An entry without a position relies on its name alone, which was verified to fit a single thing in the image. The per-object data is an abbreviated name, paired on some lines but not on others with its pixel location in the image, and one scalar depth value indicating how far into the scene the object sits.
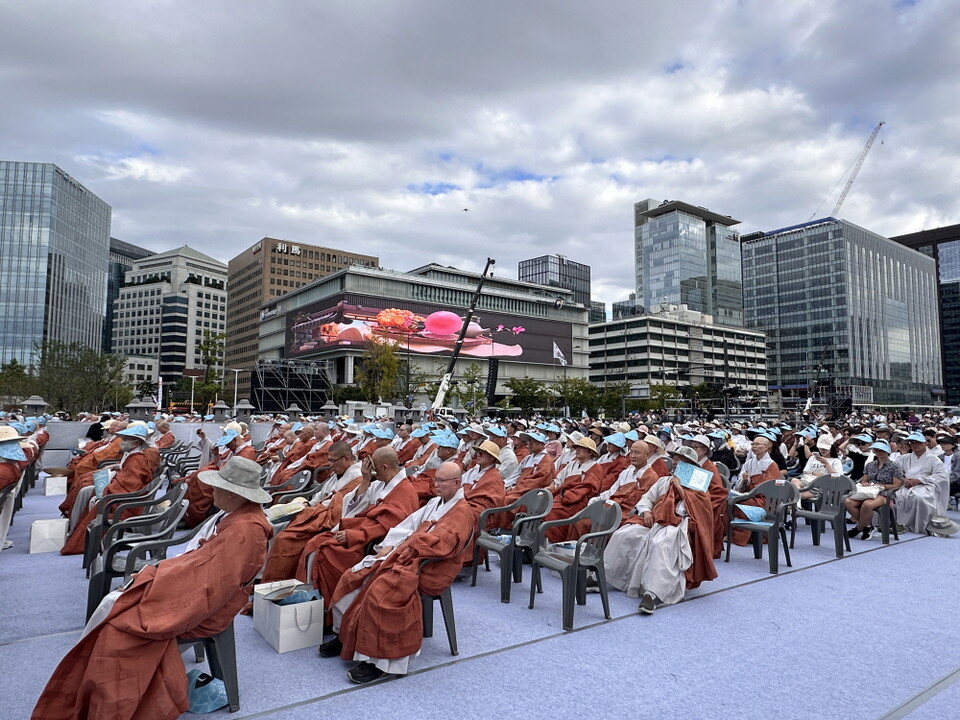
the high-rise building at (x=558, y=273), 166.50
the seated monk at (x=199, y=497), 9.04
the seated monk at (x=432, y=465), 7.42
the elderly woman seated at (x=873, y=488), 8.77
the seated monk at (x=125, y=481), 7.41
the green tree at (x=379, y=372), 60.53
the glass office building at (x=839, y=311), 124.94
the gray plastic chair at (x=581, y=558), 5.21
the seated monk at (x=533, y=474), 7.56
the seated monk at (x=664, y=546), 5.84
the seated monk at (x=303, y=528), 5.73
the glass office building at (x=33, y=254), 94.81
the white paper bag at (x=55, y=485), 12.73
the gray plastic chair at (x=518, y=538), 6.00
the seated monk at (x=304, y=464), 10.02
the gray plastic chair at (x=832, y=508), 7.88
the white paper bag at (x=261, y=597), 4.87
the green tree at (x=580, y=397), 73.62
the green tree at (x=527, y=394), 68.38
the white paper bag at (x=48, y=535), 7.46
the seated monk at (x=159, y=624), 3.03
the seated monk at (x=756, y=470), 8.68
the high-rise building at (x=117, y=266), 155.12
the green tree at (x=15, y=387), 42.84
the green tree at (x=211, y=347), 57.41
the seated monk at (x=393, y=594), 4.12
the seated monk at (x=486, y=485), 6.59
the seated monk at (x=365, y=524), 5.07
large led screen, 76.94
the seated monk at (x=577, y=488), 7.52
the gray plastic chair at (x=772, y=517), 7.00
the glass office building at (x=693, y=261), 146.38
